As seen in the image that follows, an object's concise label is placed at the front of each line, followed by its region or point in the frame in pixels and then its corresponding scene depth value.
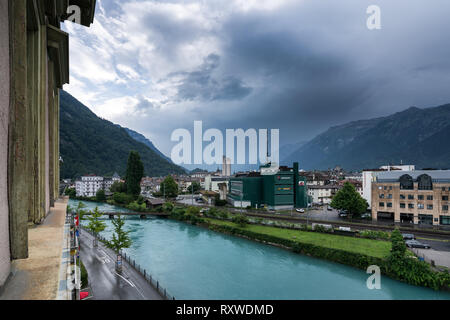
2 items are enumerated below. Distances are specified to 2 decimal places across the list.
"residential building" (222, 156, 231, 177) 121.01
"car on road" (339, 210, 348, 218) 40.90
